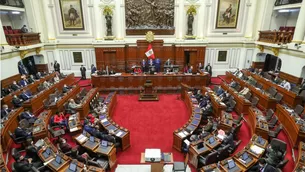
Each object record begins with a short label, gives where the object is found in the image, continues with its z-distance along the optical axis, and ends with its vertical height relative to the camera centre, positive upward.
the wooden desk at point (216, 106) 10.16 -3.72
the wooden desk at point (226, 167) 5.84 -4.01
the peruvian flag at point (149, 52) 16.62 -1.43
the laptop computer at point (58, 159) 6.15 -3.94
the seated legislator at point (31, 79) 13.63 -3.13
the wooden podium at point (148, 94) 13.70 -4.19
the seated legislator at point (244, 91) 11.97 -3.46
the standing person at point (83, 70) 17.75 -3.18
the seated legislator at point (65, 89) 12.94 -3.60
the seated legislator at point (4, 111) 8.94 -3.56
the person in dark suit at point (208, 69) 16.90 -2.91
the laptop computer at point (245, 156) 6.21 -3.87
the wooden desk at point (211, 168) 5.94 -4.08
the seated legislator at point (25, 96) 10.95 -3.43
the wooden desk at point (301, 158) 5.57 -3.76
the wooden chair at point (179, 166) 6.02 -4.11
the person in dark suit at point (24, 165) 5.70 -3.86
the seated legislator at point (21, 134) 7.63 -3.87
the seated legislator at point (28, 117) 9.11 -3.86
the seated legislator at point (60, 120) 9.24 -4.06
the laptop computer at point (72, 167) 5.84 -3.97
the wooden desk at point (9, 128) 7.53 -3.85
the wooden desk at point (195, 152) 6.80 -4.09
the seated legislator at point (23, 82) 12.68 -3.10
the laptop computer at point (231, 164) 5.93 -3.94
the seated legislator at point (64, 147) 7.13 -4.09
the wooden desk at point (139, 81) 14.92 -3.52
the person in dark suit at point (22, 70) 15.32 -2.74
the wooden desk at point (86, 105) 10.38 -3.84
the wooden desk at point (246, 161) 5.98 -3.93
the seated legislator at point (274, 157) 5.83 -3.72
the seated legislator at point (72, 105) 10.43 -3.77
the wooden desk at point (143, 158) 6.94 -4.80
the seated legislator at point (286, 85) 11.18 -2.91
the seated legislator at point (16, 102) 10.33 -3.54
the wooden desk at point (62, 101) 10.16 -3.70
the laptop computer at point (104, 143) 7.17 -3.99
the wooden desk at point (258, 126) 7.92 -3.78
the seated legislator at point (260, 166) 5.87 -3.99
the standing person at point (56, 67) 17.34 -2.83
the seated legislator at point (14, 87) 12.01 -3.20
